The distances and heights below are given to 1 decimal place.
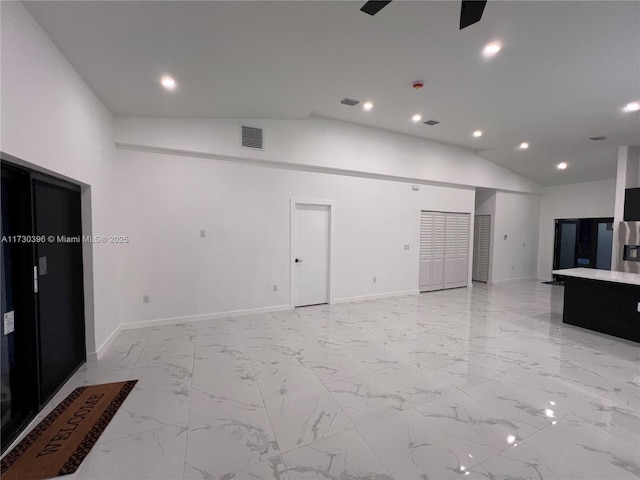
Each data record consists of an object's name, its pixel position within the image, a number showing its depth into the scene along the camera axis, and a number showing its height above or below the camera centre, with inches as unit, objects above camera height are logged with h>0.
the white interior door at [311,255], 202.2 -19.5
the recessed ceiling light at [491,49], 108.8 +74.9
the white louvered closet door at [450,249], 272.4 -17.7
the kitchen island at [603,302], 146.6 -39.0
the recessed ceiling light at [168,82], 118.4 +64.4
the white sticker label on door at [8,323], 79.7 -29.1
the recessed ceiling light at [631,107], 157.8 +75.1
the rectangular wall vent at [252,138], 175.3 +58.8
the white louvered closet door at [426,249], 257.1 -16.8
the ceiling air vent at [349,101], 160.7 +77.2
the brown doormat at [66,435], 67.8 -60.4
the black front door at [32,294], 81.8 -23.2
